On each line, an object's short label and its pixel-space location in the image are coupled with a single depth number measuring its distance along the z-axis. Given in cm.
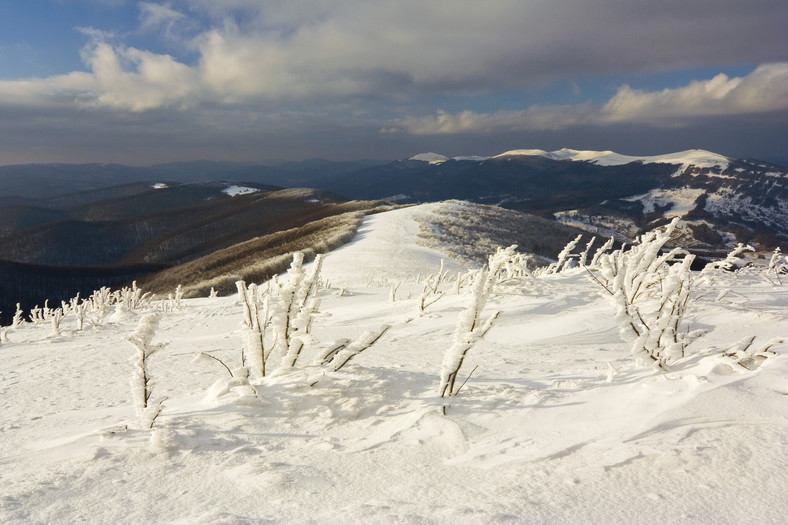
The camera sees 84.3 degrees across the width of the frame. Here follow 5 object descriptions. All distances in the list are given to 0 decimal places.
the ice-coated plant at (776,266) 974
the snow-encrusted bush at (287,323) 384
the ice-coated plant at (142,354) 312
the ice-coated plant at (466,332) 322
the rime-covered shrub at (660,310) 348
